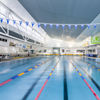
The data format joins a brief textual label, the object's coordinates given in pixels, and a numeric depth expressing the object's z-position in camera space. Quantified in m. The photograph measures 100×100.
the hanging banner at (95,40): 12.75
